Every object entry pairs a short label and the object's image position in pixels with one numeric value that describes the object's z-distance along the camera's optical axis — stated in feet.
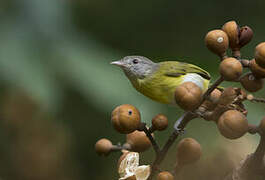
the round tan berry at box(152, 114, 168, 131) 10.78
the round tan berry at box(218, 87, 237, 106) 10.61
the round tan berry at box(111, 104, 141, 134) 10.69
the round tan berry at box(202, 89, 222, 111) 10.65
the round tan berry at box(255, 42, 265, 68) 10.59
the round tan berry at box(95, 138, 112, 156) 10.89
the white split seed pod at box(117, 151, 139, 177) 10.72
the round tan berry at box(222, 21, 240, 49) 10.73
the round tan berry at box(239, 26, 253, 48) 10.73
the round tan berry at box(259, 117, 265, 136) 10.49
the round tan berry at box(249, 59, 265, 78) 10.61
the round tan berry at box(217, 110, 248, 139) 10.52
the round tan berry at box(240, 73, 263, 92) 10.63
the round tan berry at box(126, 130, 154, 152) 10.83
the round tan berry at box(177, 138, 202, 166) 10.74
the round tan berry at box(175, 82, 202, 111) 10.59
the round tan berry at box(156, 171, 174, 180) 10.63
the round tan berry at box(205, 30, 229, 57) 10.69
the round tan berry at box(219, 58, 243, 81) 10.58
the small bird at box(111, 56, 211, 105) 11.27
